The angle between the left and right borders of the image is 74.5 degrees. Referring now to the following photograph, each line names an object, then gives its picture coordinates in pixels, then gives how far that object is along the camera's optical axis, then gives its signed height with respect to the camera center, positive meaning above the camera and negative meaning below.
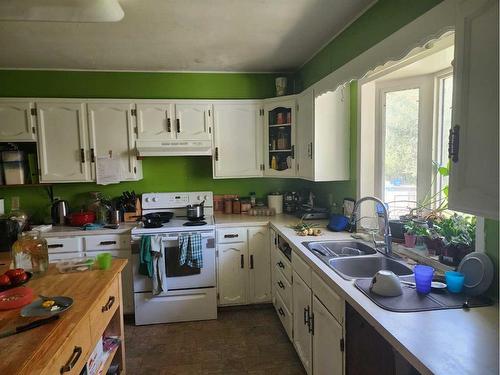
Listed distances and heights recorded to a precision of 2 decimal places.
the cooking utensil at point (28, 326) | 1.17 -0.57
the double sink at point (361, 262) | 1.90 -0.60
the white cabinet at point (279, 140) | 3.35 +0.25
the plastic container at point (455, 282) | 1.44 -0.54
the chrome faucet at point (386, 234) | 1.98 -0.44
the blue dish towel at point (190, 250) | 2.89 -0.74
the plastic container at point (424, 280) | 1.45 -0.53
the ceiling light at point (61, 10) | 1.84 +0.90
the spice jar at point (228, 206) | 3.66 -0.45
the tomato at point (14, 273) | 1.56 -0.49
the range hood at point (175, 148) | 3.23 +0.19
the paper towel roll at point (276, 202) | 3.60 -0.42
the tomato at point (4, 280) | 1.52 -0.50
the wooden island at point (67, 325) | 1.04 -0.59
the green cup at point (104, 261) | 1.91 -0.54
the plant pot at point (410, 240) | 2.00 -0.49
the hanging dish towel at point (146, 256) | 2.85 -0.76
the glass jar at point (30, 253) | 1.79 -0.45
